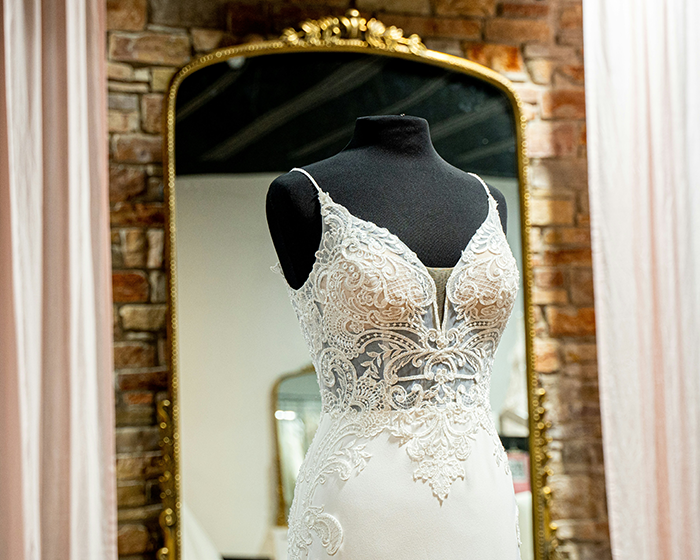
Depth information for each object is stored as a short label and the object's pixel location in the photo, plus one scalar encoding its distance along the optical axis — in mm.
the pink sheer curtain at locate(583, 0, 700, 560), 2217
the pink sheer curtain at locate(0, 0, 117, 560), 1896
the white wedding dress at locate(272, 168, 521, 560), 1208
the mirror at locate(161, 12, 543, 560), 2117
